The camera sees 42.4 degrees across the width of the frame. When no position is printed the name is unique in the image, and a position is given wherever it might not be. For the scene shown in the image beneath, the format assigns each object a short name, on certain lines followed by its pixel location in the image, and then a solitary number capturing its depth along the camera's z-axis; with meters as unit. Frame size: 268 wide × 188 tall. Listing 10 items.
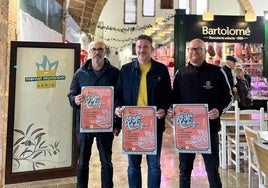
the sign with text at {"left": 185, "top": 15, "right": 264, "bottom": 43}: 8.35
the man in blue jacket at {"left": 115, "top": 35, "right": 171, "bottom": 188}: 2.98
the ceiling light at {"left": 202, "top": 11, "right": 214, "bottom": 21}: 8.04
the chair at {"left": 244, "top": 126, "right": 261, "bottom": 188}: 3.02
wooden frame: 3.52
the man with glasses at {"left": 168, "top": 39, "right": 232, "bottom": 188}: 2.90
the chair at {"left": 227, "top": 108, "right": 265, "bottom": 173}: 4.70
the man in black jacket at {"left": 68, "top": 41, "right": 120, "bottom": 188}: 3.15
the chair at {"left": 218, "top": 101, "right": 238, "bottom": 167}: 5.36
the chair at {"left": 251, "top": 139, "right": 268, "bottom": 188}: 2.20
